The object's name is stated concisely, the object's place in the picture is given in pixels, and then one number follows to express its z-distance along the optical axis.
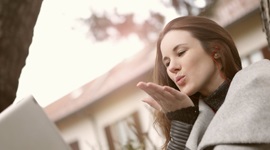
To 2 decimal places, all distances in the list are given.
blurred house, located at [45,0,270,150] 5.67
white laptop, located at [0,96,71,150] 0.91
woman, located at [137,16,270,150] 1.29
